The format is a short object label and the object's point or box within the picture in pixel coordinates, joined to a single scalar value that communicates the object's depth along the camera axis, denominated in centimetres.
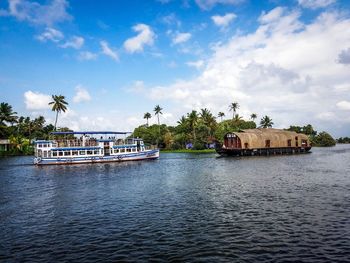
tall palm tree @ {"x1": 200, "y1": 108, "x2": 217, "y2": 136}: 12938
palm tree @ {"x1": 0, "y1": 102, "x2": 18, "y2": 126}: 11429
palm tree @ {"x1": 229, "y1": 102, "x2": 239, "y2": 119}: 16025
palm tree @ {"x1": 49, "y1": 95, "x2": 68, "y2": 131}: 10444
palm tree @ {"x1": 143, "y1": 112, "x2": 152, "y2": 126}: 16355
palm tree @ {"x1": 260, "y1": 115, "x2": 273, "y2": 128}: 15025
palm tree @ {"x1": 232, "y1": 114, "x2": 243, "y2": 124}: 14475
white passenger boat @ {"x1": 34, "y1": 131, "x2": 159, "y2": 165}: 7244
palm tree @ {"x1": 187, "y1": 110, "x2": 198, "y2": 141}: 11800
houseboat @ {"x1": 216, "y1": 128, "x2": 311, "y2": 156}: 8938
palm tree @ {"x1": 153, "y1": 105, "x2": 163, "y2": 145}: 15776
